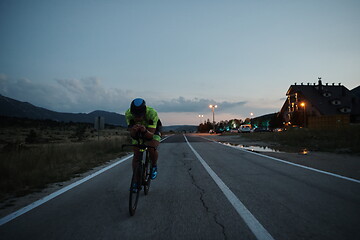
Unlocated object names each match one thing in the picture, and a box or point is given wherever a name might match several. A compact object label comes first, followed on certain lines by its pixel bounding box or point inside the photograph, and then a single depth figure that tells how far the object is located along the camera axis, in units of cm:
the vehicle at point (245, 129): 4518
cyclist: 401
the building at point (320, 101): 5756
